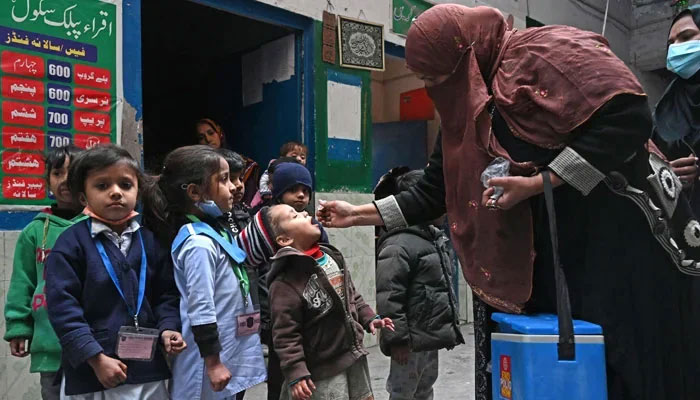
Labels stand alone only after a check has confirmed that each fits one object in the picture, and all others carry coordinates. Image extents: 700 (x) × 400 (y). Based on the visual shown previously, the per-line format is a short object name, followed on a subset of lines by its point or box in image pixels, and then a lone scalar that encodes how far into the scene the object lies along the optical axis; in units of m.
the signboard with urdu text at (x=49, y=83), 3.40
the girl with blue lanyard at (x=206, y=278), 2.17
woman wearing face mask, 2.39
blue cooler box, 1.38
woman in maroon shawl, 1.44
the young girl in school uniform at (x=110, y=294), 1.98
